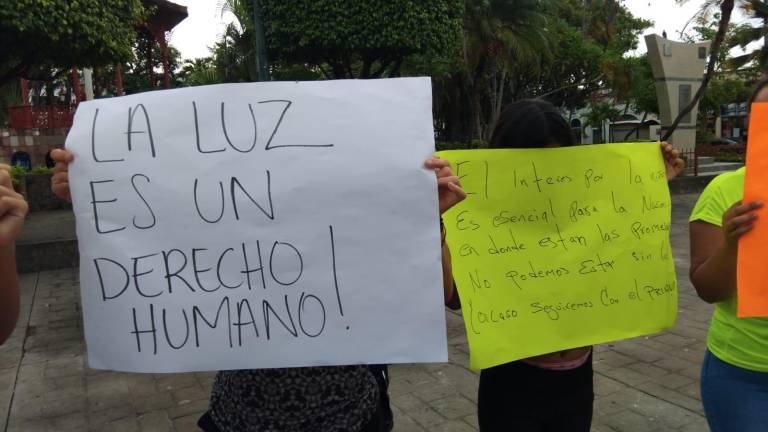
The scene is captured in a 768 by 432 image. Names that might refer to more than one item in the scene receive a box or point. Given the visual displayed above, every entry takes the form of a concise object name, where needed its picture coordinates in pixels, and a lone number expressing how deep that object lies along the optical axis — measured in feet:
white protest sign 4.80
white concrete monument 53.11
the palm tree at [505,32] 51.13
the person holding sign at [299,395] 4.83
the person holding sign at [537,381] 5.72
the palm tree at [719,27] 43.45
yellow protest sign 6.06
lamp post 30.14
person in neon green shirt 5.16
